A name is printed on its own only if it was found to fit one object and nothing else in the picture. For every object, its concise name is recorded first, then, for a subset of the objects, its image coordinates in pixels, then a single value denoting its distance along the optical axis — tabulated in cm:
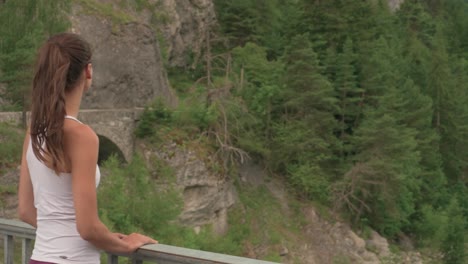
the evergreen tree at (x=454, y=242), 3556
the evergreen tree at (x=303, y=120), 3288
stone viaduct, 2500
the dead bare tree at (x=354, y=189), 3269
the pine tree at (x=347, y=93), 3525
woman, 294
